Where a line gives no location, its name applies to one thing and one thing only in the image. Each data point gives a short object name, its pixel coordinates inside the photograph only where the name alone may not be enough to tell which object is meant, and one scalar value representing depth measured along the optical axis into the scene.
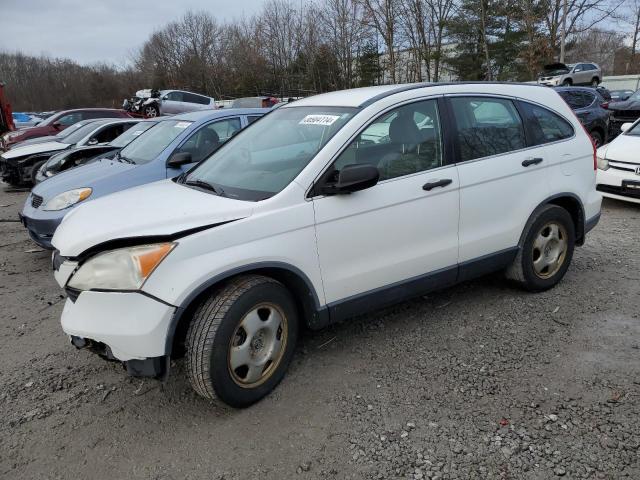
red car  14.85
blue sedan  5.36
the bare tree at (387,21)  34.22
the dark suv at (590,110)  12.25
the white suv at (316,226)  2.60
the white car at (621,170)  7.02
